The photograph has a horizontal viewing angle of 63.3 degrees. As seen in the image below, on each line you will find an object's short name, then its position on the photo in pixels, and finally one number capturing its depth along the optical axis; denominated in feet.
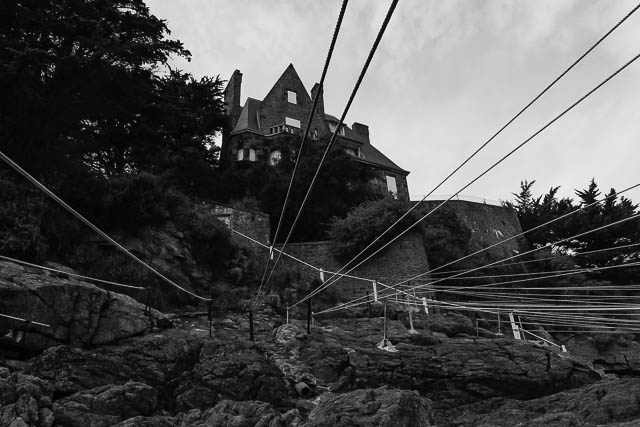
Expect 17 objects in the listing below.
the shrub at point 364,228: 57.06
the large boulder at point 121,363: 21.70
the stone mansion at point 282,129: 87.76
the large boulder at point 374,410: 17.61
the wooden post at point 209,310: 32.76
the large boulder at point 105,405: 18.58
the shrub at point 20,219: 32.37
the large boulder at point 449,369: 27.81
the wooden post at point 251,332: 31.88
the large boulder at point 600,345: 52.68
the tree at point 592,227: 78.33
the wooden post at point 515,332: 44.75
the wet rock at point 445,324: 41.14
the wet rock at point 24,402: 17.37
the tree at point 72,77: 38.70
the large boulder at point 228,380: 23.36
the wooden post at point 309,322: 33.73
